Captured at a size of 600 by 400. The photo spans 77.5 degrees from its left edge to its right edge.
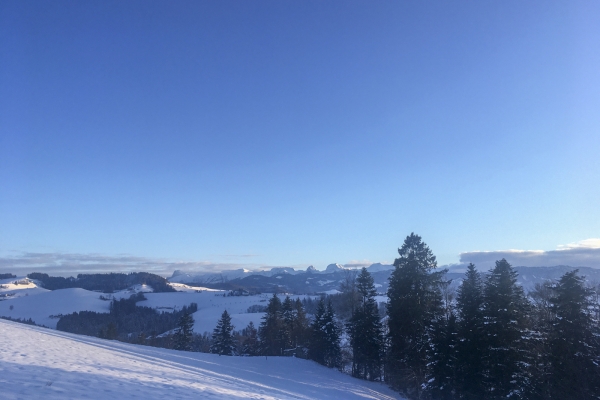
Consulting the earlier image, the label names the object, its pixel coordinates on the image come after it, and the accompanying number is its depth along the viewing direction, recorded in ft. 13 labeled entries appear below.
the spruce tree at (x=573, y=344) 64.75
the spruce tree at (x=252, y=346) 187.52
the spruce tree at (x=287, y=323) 176.96
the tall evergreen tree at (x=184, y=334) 182.50
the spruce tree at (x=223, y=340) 176.04
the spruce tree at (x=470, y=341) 83.35
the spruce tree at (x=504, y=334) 76.54
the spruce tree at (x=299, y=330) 175.83
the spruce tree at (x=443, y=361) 89.45
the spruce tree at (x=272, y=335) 177.58
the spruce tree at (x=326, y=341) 152.67
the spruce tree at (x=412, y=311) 99.86
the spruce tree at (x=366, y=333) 128.26
